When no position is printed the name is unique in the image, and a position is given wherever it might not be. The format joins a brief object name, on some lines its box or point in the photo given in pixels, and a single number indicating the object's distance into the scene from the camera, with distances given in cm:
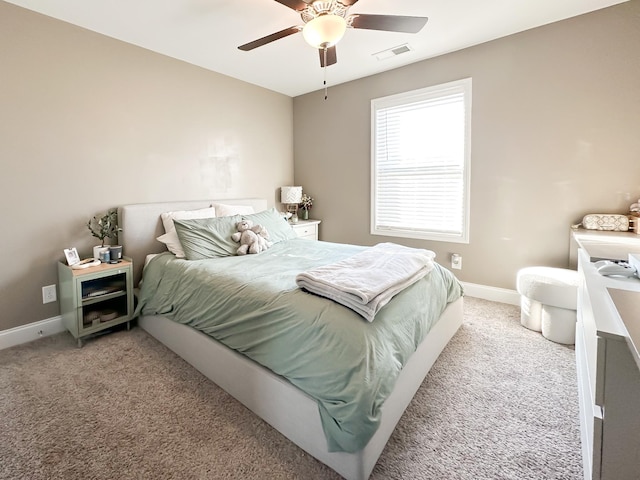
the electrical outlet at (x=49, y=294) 253
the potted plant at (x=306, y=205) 450
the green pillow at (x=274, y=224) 311
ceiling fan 186
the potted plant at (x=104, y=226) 270
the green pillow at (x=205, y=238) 254
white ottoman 224
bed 127
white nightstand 407
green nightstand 231
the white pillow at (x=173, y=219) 270
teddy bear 271
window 321
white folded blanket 144
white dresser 86
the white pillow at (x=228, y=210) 330
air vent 300
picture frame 241
